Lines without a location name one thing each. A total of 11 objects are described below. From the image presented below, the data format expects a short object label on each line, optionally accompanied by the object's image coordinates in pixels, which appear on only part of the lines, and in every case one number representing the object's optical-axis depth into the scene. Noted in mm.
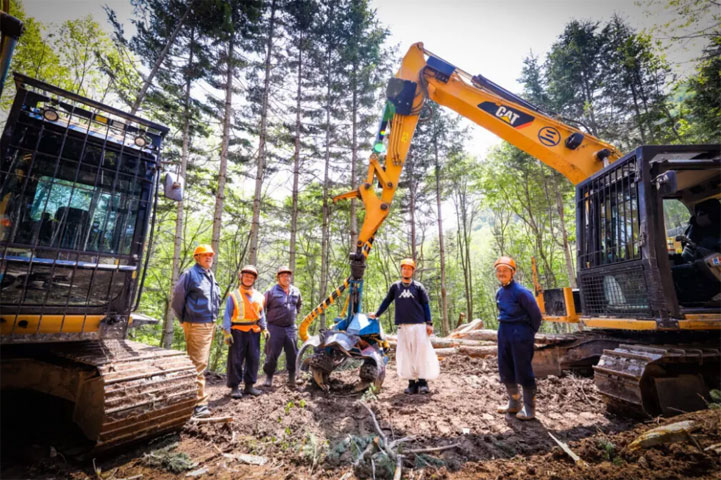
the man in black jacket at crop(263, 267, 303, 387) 5523
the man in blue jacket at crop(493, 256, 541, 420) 3598
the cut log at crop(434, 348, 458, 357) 7930
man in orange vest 4867
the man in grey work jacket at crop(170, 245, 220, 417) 3971
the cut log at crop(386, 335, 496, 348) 8602
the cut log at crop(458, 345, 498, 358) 7465
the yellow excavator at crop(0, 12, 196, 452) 2596
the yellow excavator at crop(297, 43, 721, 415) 3217
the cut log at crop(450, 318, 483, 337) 11102
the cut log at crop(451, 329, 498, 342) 9648
